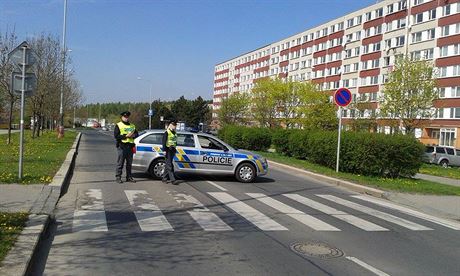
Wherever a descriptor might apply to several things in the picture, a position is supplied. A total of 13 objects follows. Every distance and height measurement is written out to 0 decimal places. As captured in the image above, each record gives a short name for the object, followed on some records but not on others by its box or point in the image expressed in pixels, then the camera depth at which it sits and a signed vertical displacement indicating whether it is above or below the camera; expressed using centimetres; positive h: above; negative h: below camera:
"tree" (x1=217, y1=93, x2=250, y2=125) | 7869 +256
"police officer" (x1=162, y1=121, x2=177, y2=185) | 1320 -74
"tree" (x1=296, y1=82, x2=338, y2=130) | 5891 +254
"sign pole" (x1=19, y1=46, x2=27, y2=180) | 1157 +50
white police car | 1400 -96
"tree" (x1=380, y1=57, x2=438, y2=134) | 3862 +328
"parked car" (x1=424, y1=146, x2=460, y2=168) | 3738 -151
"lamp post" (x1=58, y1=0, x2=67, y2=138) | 3550 +173
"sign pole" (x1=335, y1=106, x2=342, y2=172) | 1747 -80
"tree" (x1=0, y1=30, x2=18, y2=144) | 2575 +237
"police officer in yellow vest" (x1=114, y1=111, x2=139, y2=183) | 1303 -60
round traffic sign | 1786 +122
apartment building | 5700 +1236
